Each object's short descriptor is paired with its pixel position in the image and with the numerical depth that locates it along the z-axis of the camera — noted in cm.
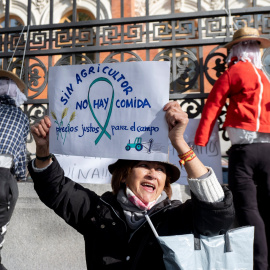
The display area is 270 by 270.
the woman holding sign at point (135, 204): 161
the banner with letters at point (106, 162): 354
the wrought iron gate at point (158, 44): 387
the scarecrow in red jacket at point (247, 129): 300
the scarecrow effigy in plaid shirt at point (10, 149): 305
